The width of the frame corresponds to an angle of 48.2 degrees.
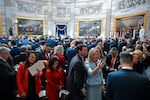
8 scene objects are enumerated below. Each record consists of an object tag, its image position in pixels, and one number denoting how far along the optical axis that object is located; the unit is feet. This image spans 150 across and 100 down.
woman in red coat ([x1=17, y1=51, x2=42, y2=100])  10.69
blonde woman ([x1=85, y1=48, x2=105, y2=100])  11.35
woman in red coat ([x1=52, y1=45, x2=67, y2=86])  16.42
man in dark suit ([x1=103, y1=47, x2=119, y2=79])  16.60
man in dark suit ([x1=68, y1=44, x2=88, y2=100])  10.71
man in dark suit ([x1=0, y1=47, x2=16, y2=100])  9.56
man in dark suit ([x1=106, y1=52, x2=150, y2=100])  7.48
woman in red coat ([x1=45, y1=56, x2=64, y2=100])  12.70
